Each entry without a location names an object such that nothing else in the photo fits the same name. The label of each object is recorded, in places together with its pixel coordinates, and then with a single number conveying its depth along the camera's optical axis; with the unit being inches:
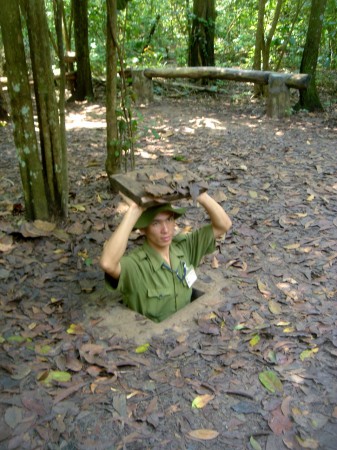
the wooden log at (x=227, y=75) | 343.6
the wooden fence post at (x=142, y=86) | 407.5
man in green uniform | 122.3
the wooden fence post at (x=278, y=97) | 344.2
